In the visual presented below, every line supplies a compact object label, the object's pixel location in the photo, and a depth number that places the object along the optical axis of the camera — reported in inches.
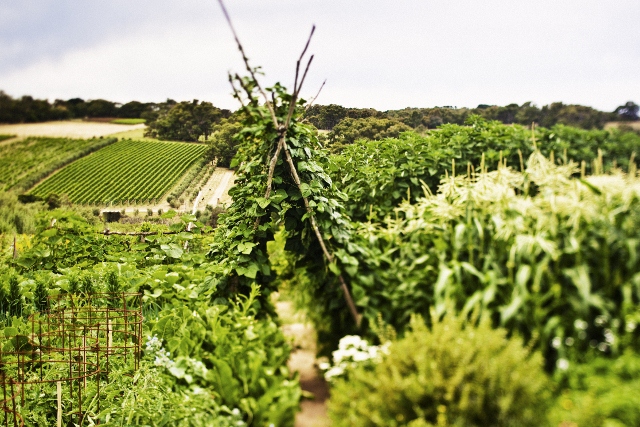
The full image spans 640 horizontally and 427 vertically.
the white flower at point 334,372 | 90.8
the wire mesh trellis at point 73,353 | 134.3
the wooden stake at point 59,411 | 114.7
